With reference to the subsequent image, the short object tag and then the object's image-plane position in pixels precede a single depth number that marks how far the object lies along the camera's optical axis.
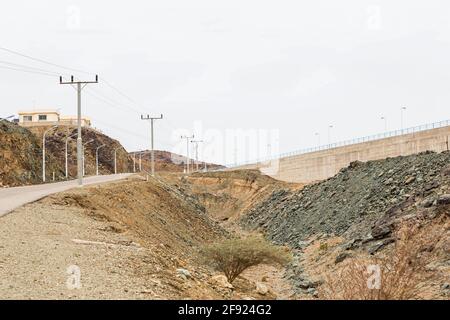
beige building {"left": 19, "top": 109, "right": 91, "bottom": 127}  127.81
